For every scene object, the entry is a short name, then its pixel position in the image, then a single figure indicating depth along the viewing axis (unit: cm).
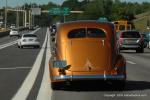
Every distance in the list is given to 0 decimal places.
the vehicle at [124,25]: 6617
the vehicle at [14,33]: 10778
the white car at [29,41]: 5531
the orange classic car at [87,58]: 1562
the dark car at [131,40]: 4506
